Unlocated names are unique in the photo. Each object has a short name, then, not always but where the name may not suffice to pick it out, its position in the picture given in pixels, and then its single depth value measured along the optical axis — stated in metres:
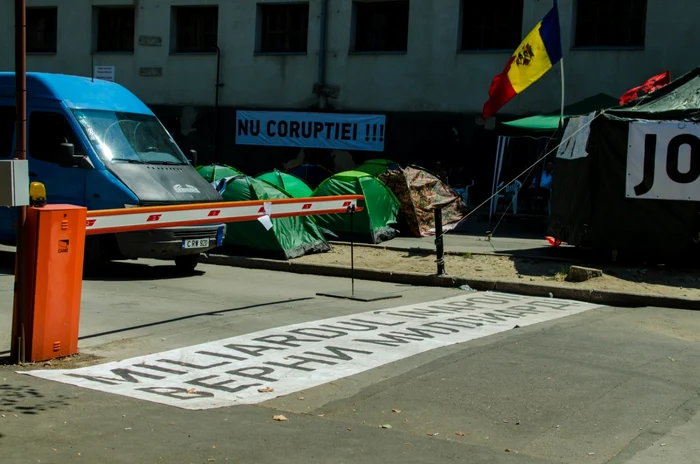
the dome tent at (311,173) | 24.83
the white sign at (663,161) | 13.23
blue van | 12.45
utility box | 6.98
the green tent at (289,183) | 18.41
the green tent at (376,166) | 21.83
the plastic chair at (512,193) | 22.20
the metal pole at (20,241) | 7.19
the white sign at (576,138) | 14.29
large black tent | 13.31
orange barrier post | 7.17
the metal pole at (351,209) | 11.82
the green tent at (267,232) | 15.18
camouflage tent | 18.97
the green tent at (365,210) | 17.70
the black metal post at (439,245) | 13.46
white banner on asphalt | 6.77
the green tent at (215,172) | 17.56
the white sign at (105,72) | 27.66
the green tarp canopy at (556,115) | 20.50
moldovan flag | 17.31
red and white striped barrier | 8.31
